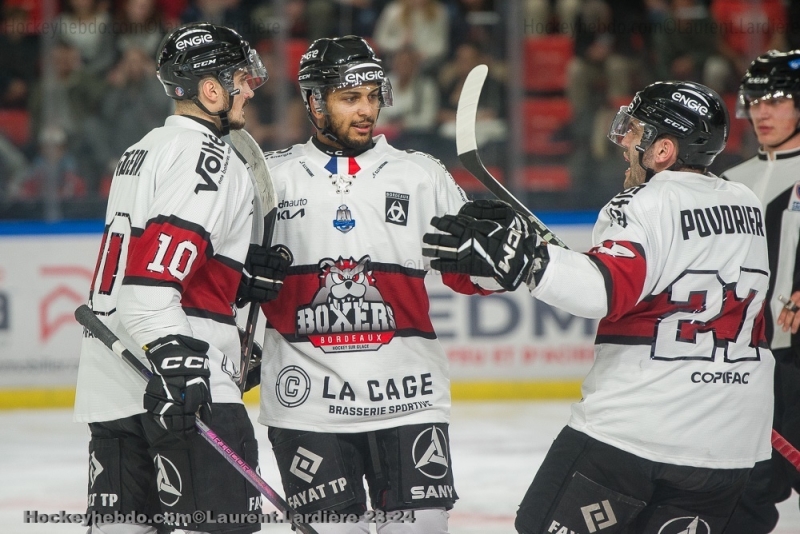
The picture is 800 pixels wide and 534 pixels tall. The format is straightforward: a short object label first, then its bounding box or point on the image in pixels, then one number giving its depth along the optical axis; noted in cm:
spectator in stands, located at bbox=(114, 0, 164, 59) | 1306
